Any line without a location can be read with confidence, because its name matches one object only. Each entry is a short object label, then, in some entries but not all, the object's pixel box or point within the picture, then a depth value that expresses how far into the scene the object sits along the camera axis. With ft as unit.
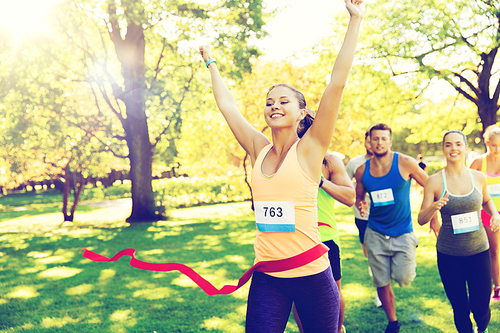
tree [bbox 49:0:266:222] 44.37
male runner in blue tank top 14.17
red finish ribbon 7.23
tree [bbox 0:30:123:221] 43.55
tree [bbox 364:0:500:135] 50.01
